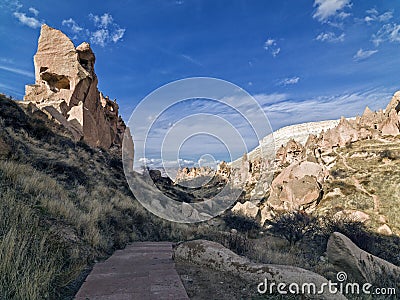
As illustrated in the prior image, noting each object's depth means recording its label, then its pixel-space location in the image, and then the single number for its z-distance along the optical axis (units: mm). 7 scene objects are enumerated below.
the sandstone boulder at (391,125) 51594
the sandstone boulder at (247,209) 24088
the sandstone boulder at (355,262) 4570
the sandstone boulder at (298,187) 31531
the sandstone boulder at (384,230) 21397
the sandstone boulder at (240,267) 2854
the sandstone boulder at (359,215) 23062
